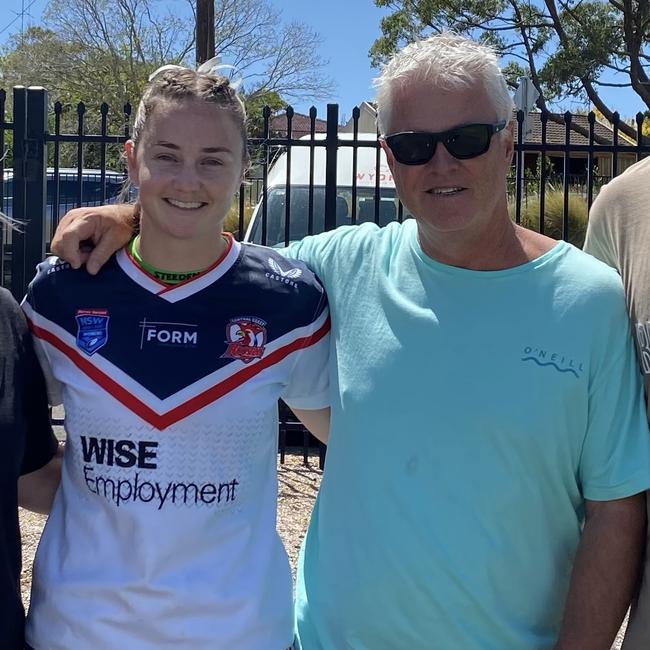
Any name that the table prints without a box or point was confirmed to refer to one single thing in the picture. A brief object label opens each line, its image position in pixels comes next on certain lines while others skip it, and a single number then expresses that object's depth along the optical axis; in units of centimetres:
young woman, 179
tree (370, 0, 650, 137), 1744
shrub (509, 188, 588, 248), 980
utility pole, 1606
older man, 176
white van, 750
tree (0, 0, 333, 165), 2531
